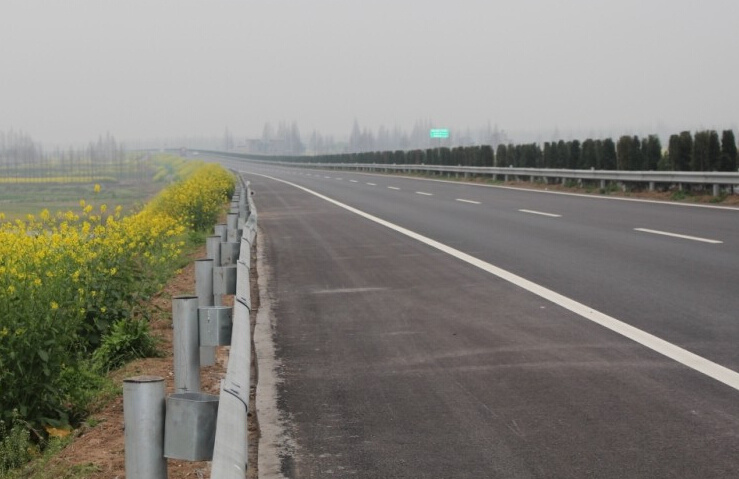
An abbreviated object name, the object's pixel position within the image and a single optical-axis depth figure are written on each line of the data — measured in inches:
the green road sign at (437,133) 5766.2
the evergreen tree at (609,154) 1380.4
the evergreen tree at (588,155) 1432.1
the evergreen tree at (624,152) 1296.8
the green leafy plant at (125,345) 309.9
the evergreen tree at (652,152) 1255.5
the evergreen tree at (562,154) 1537.9
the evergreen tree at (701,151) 1099.3
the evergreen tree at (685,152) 1143.0
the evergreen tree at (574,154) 1512.1
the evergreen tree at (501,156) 1873.8
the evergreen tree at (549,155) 1601.9
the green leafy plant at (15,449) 229.1
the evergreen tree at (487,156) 1983.3
